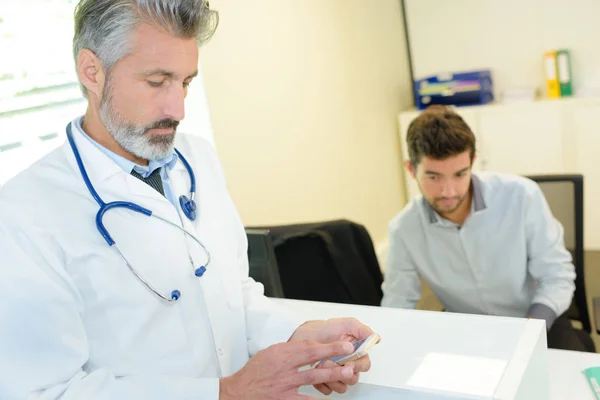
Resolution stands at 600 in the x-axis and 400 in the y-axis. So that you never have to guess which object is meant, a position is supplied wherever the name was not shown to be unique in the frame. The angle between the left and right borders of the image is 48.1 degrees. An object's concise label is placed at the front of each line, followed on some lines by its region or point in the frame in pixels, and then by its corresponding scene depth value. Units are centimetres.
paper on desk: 103
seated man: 201
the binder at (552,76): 407
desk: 114
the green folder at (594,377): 137
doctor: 107
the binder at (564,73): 405
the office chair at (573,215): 217
